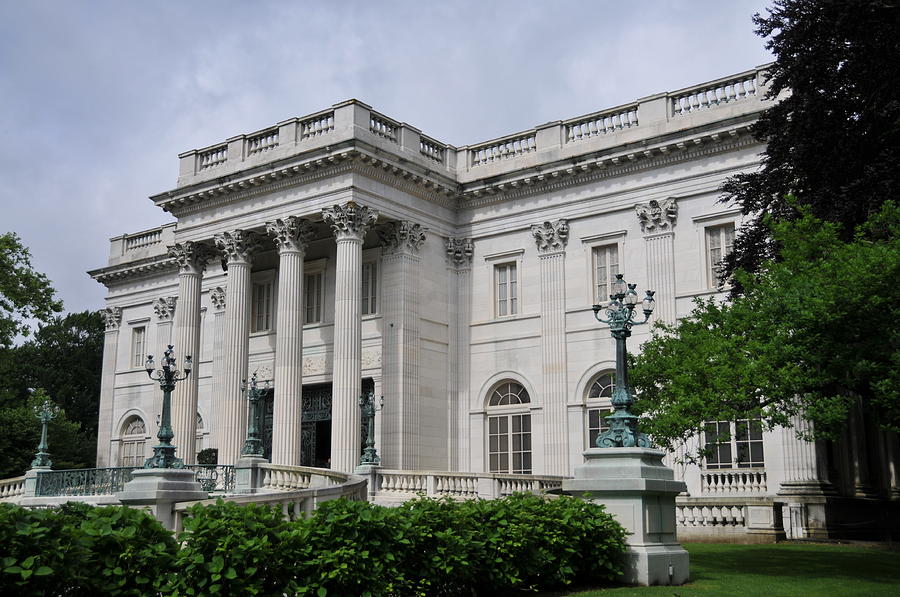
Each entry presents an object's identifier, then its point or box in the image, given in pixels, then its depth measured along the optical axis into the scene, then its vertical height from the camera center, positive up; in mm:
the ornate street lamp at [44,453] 31594 +777
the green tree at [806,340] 16078 +2282
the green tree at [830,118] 21406 +8146
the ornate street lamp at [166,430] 21234 +1047
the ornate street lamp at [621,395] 15398 +1265
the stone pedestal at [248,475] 26234 +44
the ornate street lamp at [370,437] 28828 +1159
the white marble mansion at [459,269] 31297 +7084
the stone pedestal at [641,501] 14345 -381
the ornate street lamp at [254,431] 27219 +1284
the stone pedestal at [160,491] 18438 -259
